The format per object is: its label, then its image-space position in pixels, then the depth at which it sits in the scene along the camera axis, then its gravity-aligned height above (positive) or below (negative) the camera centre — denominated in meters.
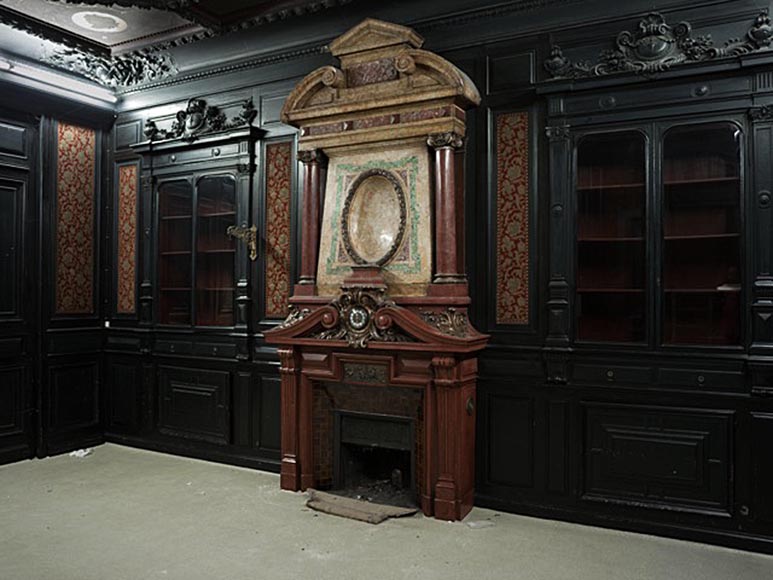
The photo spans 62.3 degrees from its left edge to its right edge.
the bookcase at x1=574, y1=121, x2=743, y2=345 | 3.68 +0.33
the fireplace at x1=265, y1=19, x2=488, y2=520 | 4.02 +0.03
